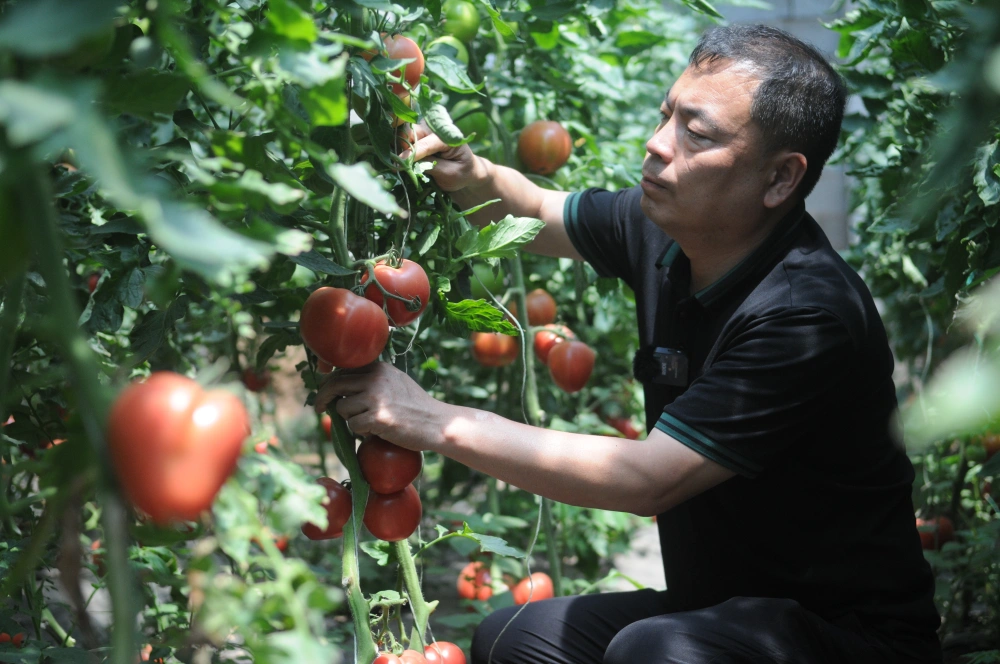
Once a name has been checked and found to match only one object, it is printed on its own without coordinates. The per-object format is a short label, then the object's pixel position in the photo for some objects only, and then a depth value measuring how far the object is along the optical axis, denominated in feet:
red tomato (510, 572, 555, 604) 5.82
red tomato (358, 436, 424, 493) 3.75
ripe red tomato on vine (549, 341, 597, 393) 6.00
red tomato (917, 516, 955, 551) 7.08
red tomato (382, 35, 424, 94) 3.98
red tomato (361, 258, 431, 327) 3.73
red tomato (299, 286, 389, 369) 3.40
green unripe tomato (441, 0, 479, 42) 5.00
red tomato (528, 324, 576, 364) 6.26
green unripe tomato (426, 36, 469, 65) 4.32
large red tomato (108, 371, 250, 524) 1.88
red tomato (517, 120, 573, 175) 5.89
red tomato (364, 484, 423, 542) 3.79
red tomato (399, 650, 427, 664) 3.71
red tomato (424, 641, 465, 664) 4.13
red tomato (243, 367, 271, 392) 7.36
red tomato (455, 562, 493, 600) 6.32
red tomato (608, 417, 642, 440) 7.82
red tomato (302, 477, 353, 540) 3.60
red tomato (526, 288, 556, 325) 6.41
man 4.12
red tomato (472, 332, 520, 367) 6.23
